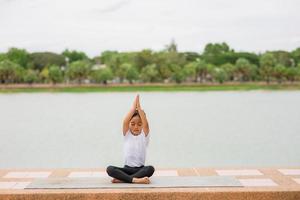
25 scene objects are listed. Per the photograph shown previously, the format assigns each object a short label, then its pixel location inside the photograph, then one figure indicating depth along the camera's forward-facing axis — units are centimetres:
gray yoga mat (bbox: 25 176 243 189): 589
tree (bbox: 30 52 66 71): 7325
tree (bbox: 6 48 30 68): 6809
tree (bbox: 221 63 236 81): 5838
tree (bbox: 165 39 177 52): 7588
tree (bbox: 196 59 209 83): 5784
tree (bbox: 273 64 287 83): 5656
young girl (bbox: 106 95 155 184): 608
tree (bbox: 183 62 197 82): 5672
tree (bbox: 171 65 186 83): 5616
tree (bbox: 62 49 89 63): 8269
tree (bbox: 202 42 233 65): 8675
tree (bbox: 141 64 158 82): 5461
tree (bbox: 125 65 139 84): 5434
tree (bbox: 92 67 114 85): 5363
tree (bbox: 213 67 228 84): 5603
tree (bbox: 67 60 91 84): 5444
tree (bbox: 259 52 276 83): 5753
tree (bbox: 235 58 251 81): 5784
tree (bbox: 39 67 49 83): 5629
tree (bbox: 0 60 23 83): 5403
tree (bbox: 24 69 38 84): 5438
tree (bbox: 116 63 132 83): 5509
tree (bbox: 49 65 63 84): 5425
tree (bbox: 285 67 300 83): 5688
